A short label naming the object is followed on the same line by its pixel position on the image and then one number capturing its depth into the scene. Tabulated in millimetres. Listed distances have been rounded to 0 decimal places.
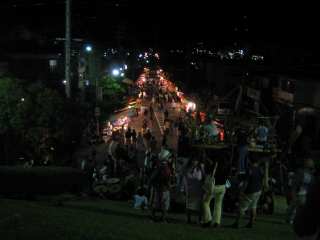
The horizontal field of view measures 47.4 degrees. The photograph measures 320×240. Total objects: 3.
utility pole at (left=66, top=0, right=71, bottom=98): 16781
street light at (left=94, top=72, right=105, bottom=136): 32956
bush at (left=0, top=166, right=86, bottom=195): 10766
